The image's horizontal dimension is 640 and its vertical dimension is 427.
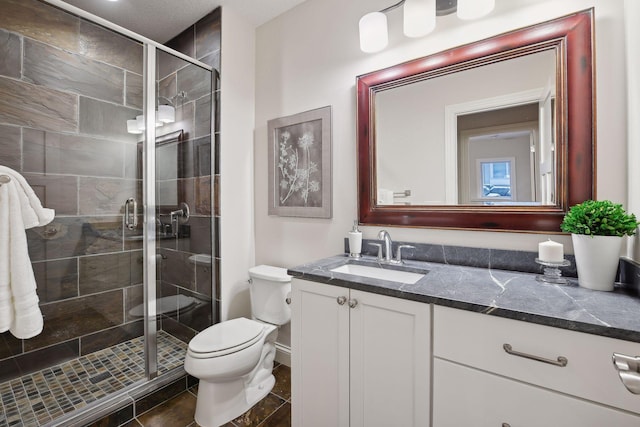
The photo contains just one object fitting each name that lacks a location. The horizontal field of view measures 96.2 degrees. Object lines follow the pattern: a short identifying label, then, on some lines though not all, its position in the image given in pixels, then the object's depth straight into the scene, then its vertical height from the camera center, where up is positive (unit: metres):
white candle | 1.08 -0.16
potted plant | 0.96 -0.09
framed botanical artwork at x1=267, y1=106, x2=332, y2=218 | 1.84 +0.32
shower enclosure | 1.65 +0.10
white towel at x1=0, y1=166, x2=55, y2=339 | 1.18 -0.22
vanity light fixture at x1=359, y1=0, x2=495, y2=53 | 1.28 +0.95
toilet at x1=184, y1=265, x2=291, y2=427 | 1.44 -0.75
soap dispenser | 1.62 -0.18
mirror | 1.15 +0.37
